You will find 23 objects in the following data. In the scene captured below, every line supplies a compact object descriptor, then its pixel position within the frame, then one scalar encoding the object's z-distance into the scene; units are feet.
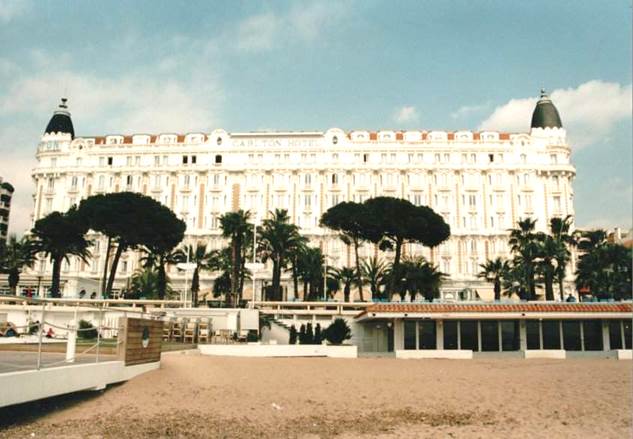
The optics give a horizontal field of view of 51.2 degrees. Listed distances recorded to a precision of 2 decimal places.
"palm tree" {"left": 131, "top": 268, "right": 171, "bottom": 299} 248.93
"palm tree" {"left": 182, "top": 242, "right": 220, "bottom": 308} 231.71
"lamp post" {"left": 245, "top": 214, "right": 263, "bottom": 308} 183.40
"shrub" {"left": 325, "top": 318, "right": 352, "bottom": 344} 150.20
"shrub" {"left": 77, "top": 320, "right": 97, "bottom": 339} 93.35
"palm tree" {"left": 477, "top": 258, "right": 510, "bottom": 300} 221.46
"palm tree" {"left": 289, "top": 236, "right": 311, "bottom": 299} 211.41
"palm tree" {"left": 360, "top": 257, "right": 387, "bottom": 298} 222.89
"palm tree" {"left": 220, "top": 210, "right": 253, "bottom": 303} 196.66
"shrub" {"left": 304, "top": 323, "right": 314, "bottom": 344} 149.59
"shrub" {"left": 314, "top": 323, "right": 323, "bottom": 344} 150.53
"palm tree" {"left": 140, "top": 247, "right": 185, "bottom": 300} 200.44
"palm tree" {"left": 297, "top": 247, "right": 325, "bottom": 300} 229.25
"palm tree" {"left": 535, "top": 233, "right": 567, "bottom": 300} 181.06
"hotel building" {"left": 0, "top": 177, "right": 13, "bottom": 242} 370.94
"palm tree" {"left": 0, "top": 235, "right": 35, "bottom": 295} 225.97
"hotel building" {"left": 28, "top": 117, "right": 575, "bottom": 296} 282.15
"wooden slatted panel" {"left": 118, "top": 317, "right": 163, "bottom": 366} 68.80
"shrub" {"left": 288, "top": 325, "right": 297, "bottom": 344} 150.30
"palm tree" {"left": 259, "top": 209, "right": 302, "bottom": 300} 206.80
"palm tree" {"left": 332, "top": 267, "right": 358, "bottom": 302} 238.23
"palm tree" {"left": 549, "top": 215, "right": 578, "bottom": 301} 184.85
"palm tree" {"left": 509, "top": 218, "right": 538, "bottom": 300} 185.37
